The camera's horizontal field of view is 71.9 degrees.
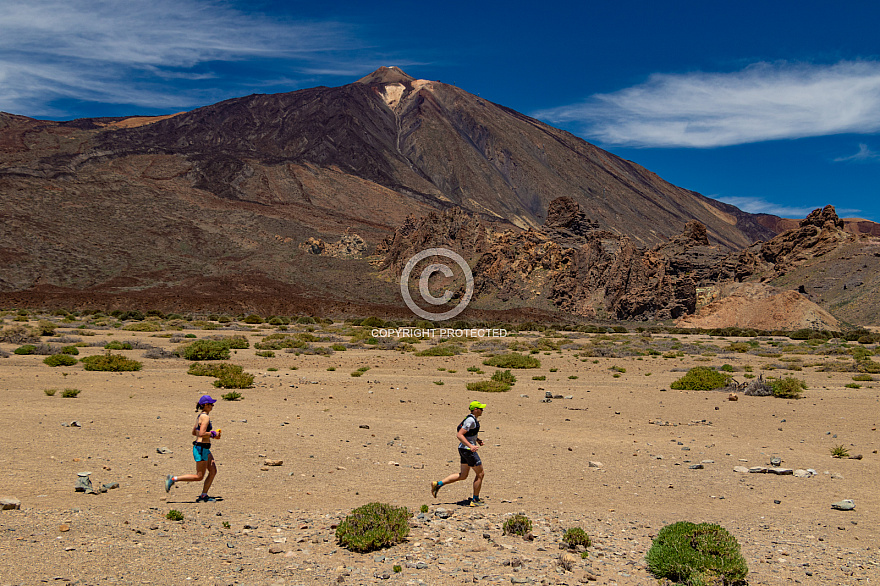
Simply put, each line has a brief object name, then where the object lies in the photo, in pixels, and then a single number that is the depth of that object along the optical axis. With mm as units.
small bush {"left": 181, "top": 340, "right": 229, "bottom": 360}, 24114
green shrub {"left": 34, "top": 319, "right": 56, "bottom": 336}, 30719
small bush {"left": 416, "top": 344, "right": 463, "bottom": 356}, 29122
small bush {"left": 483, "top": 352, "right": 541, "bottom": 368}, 25183
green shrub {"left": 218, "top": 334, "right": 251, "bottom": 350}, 28800
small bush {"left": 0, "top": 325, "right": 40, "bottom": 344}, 26484
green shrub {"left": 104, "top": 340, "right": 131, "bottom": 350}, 25734
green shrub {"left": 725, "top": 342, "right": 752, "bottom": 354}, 32788
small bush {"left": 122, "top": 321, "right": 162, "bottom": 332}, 36406
